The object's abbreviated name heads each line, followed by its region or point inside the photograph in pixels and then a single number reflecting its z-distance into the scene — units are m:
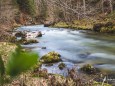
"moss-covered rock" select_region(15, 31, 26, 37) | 14.81
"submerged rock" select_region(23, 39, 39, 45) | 12.18
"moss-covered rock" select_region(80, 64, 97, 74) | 6.55
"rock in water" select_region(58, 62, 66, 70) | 6.94
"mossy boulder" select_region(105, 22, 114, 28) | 16.54
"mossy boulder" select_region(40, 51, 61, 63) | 7.74
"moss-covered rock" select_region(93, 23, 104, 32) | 16.87
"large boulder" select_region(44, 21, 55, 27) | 22.79
